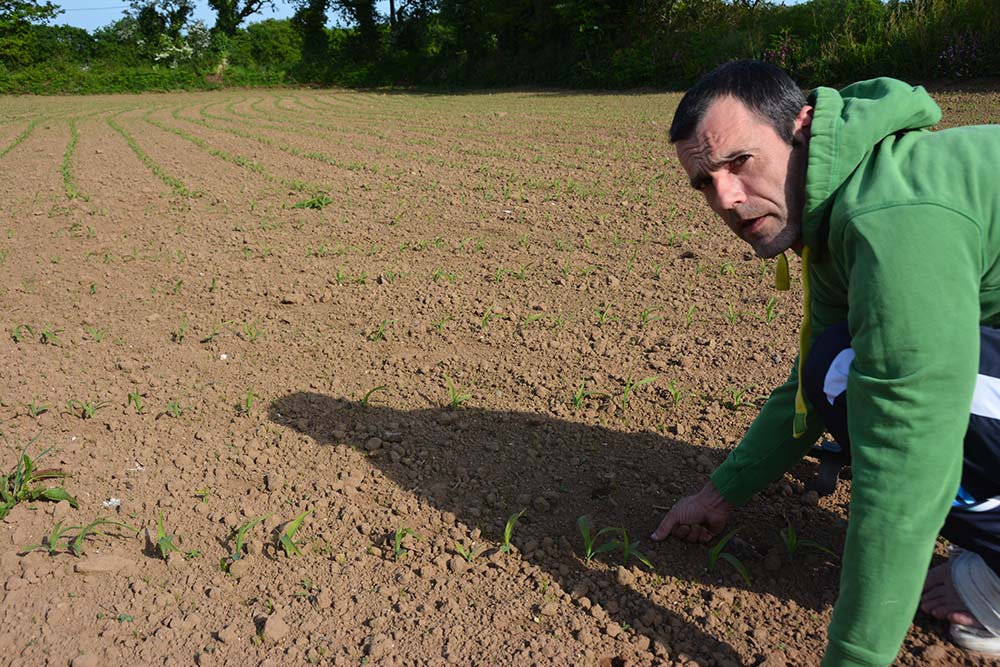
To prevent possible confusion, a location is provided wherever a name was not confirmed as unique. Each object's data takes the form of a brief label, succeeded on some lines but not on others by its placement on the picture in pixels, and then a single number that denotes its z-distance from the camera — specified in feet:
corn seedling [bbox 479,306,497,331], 12.01
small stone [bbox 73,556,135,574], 7.06
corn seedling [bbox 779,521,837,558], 7.04
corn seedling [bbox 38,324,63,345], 11.71
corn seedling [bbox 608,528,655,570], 6.99
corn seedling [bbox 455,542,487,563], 7.21
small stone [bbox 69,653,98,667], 6.09
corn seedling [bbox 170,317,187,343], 11.89
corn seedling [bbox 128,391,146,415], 9.72
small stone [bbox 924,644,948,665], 5.98
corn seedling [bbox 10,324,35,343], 11.79
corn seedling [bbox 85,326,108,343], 11.82
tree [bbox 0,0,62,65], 98.25
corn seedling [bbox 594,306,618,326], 12.05
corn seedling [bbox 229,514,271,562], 7.22
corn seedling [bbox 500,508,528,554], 7.21
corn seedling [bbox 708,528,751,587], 6.82
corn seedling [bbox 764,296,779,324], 11.85
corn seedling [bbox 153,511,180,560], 7.24
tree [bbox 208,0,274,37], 124.47
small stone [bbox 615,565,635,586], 6.86
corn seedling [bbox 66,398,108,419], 9.63
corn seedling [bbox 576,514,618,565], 7.13
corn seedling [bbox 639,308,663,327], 11.90
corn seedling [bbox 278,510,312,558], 7.27
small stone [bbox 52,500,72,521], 7.82
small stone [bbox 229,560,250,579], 7.09
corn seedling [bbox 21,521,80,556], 7.24
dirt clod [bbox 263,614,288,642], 6.37
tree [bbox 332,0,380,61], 104.68
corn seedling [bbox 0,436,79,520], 7.90
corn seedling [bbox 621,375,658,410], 9.63
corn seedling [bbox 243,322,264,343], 11.85
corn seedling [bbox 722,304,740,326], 11.86
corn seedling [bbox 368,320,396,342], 11.85
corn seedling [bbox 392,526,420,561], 7.25
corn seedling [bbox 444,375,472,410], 9.76
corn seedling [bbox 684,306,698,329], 11.83
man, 4.16
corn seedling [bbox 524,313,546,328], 12.04
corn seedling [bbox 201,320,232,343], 11.87
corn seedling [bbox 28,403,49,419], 9.61
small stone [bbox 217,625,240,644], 6.38
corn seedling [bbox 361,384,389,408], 9.54
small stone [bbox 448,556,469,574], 7.11
